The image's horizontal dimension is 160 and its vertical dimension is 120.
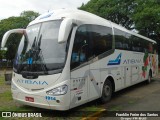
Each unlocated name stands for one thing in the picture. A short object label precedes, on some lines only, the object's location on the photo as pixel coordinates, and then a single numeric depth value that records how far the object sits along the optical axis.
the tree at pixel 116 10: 22.22
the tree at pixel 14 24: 28.03
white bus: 4.83
